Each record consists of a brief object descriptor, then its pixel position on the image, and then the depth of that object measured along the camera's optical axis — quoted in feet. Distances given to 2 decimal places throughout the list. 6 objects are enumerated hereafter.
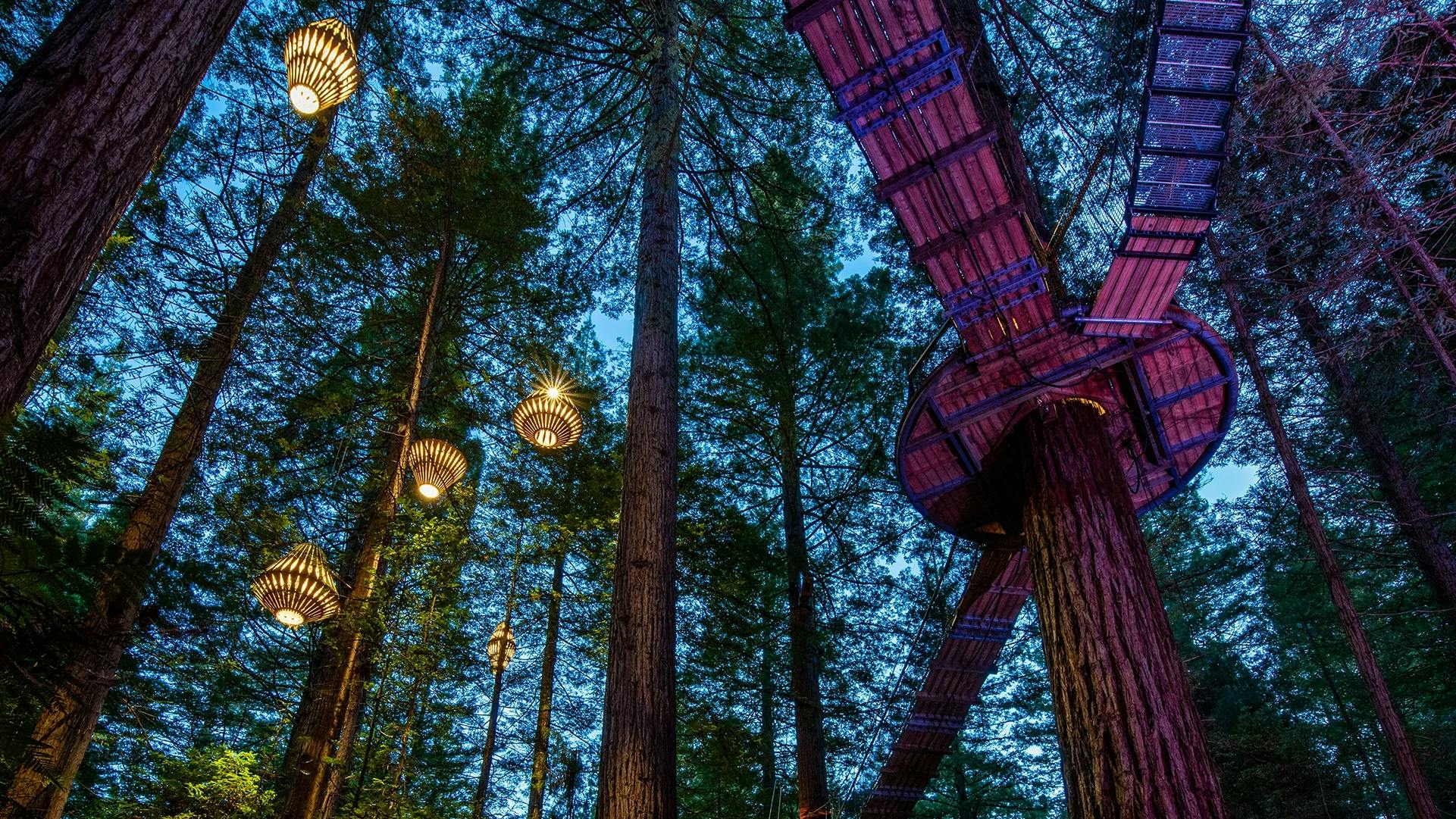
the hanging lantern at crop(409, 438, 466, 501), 18.54
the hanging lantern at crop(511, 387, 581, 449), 18.83
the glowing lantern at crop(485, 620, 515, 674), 18.72
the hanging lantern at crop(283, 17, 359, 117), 16.35
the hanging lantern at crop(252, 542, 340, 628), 15.01
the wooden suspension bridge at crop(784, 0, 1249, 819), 12.79
